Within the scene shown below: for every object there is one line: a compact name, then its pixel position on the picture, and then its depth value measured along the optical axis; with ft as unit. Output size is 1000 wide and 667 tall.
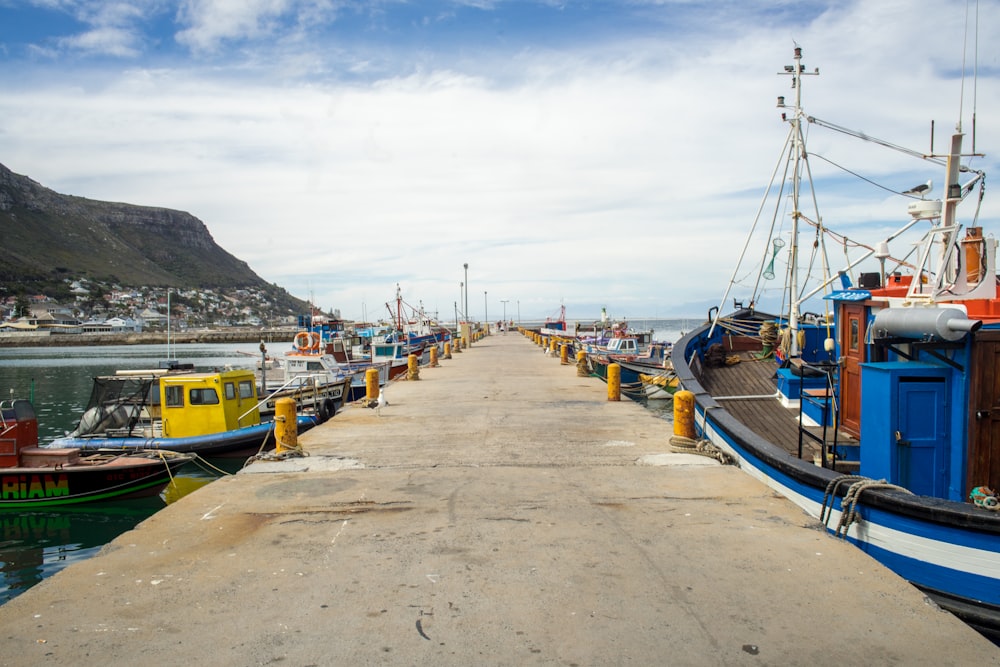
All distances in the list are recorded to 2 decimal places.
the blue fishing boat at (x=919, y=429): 17.76
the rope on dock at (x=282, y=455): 30.27
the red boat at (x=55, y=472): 45.73
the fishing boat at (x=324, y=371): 79.61
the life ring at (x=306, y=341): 99.81
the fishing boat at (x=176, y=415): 57.41
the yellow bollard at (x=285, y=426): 31.35
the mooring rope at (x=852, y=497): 19.52
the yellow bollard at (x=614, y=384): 49.03
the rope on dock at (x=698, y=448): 29.11
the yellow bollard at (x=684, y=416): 31.81
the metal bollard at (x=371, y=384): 50.72
